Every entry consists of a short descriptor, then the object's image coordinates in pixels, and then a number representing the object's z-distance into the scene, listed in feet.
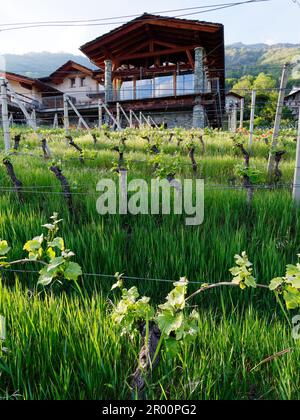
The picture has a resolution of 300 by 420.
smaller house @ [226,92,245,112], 130.33
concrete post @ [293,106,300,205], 10.46
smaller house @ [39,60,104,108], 88.28
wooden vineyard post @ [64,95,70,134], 25.73
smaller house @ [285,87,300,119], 132.12
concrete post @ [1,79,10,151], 16.43
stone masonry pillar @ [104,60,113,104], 54.60
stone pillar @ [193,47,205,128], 48.03
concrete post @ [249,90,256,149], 20.36
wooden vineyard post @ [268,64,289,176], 15.20
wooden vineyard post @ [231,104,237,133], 51.75
